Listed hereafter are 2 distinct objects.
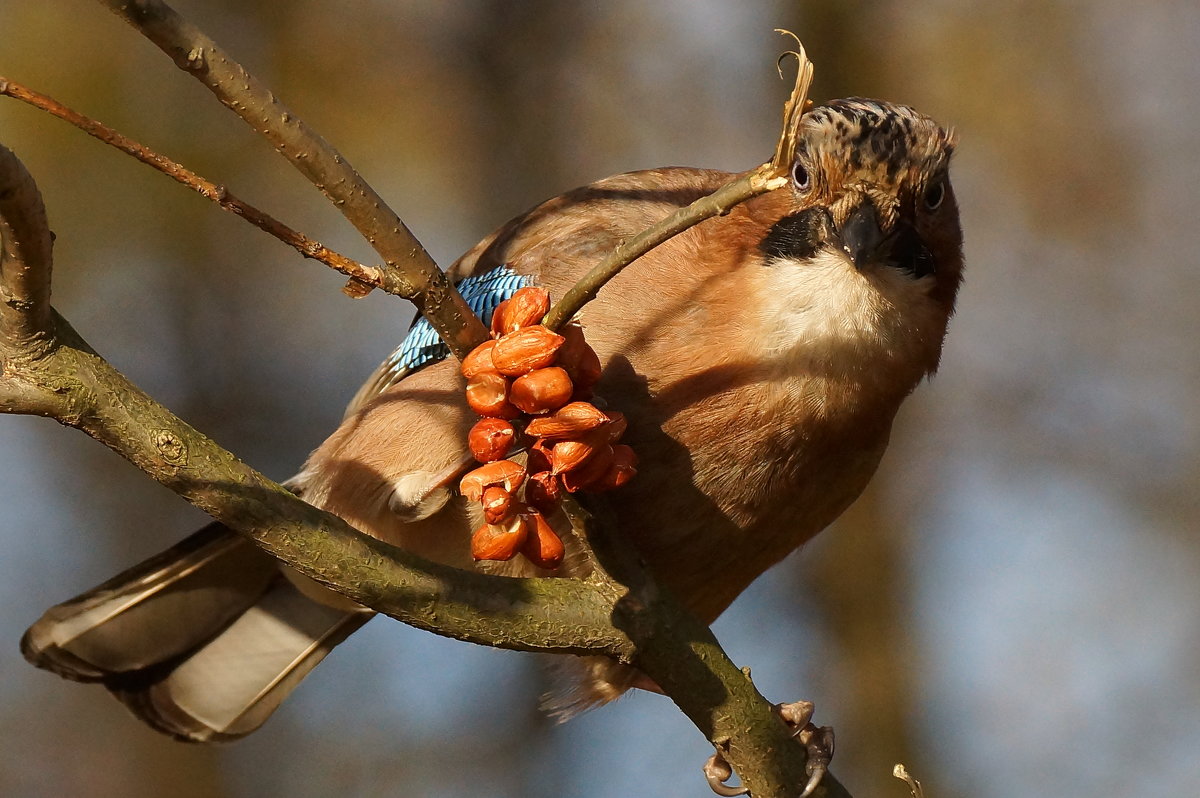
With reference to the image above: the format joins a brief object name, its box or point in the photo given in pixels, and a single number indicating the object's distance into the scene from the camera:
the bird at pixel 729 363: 7.45
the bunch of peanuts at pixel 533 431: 5.85
